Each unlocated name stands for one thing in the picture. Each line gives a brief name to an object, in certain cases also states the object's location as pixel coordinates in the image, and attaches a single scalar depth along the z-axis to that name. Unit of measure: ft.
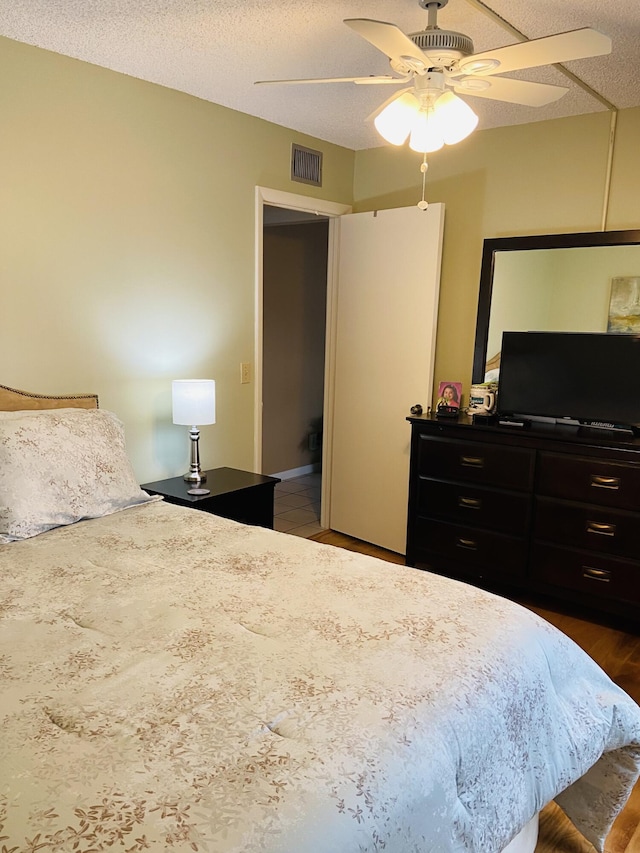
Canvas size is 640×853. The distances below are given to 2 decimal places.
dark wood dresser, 9.59
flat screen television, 10.19
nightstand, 9.52
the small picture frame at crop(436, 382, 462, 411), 12.09
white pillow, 6.88
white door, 12.11
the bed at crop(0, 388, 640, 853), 3.20
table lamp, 9.65
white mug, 11.63
